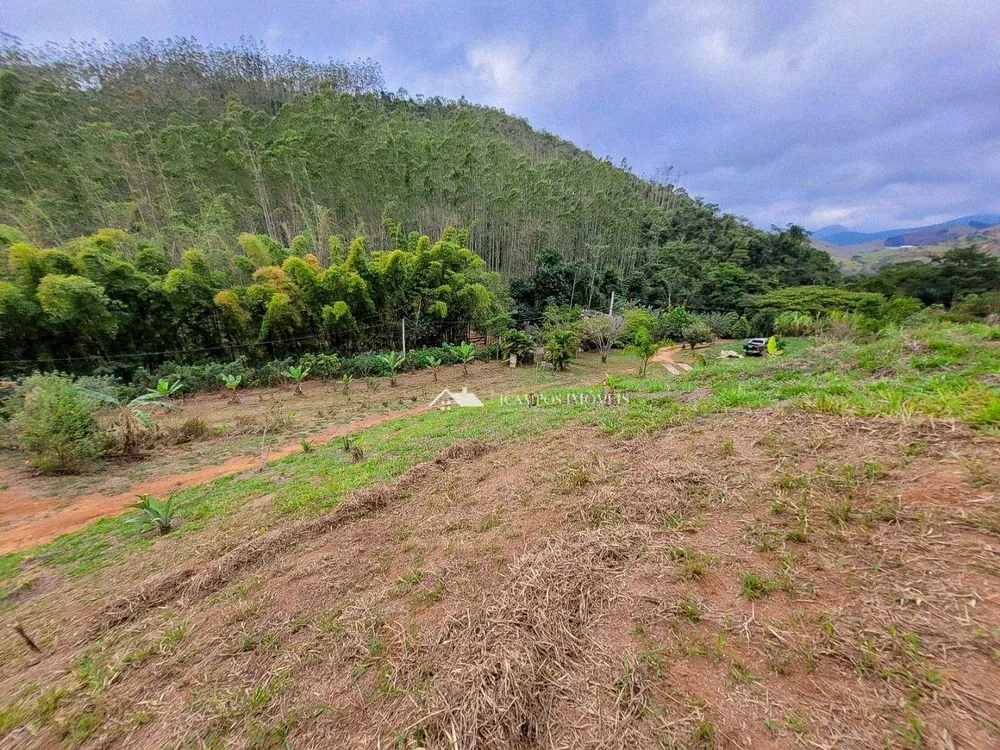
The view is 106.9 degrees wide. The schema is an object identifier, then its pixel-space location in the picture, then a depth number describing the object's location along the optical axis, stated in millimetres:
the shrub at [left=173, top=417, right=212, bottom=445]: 7453
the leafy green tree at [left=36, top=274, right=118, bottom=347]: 8570
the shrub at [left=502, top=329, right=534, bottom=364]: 15352
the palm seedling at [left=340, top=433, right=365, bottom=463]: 5324
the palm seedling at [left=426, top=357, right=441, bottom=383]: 12754
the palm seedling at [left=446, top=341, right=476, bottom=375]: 13219
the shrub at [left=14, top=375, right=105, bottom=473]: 5742
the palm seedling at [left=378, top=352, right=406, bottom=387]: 12184
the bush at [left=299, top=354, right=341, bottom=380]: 12375
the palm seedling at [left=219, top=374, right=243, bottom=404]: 10062
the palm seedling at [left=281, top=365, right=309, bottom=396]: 10844
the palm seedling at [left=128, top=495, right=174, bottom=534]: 3965
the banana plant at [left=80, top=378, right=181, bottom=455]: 6734
